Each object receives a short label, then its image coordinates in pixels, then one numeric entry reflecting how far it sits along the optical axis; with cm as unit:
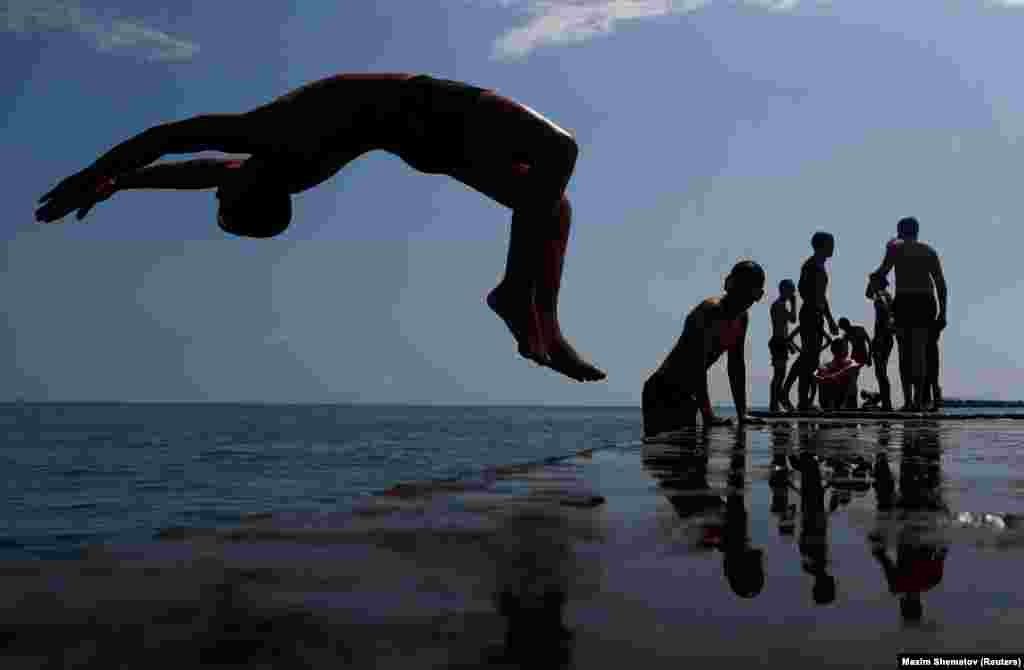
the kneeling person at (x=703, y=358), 709
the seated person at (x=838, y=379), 1523
